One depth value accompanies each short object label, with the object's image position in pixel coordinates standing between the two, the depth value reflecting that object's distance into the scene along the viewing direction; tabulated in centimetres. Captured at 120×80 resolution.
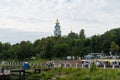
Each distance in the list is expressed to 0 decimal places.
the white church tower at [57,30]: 17925
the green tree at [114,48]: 10175
